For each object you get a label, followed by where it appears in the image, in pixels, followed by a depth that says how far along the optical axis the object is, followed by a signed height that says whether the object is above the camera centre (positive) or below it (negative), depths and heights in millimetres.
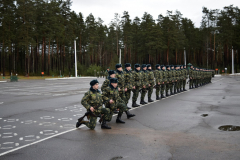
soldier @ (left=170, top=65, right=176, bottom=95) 17572 -160
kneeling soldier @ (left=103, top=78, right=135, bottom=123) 8133 -821
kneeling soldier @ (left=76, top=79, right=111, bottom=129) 7461 -910
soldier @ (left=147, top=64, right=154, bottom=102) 13477 -346
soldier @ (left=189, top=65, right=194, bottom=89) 22920 -374
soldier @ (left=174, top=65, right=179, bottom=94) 18281 -461
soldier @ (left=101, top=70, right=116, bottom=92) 8930 -117
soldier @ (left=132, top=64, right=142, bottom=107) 11969 -461
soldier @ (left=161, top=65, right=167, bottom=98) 16020 -395
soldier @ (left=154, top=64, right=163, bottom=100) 15335 -378
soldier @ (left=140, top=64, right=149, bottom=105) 12812 -509
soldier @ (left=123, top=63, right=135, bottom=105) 10962 -381
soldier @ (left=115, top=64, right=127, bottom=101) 9895 -339
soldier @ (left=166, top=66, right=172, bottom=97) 16822 -422
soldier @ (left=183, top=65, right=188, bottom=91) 20078 -201
